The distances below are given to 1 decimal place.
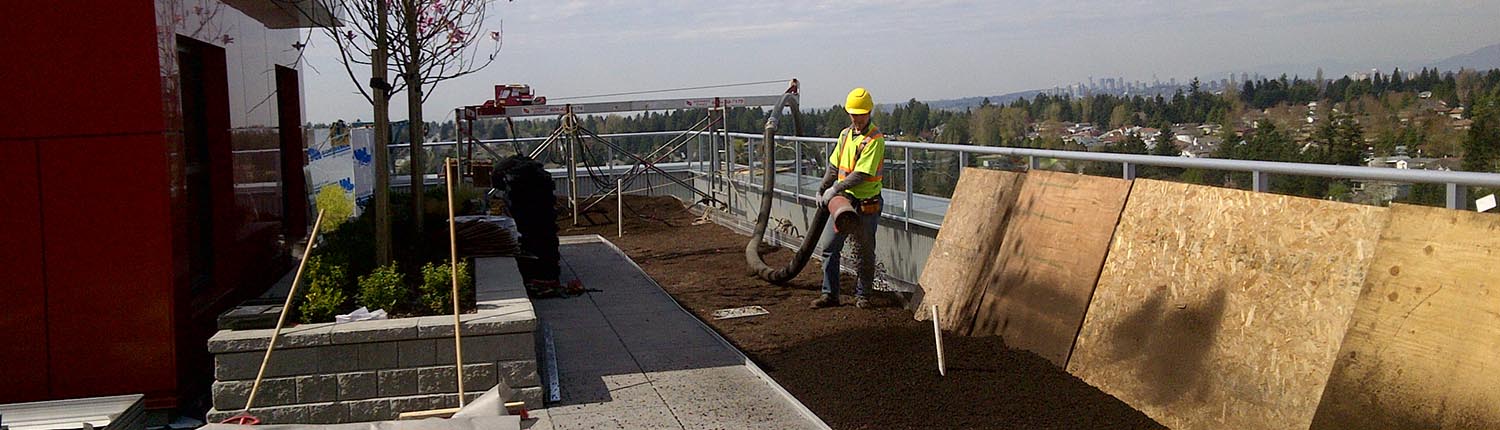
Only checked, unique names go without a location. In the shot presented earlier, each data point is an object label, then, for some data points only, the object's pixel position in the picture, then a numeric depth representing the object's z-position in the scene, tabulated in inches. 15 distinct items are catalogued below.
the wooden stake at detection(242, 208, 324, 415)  215.8
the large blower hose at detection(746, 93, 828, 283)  408.8
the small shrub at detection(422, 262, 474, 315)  268.5
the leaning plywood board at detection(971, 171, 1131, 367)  277.6
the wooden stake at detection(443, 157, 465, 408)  226.9
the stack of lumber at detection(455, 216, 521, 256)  372.5
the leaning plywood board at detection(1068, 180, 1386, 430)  198.1
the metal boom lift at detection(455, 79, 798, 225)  763.4
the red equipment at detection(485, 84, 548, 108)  855.1
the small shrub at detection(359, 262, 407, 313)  266.1
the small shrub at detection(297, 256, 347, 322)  258.1
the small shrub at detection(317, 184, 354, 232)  492.4
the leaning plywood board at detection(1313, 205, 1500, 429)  166.4
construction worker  373.1
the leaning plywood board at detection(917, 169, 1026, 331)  332.8
